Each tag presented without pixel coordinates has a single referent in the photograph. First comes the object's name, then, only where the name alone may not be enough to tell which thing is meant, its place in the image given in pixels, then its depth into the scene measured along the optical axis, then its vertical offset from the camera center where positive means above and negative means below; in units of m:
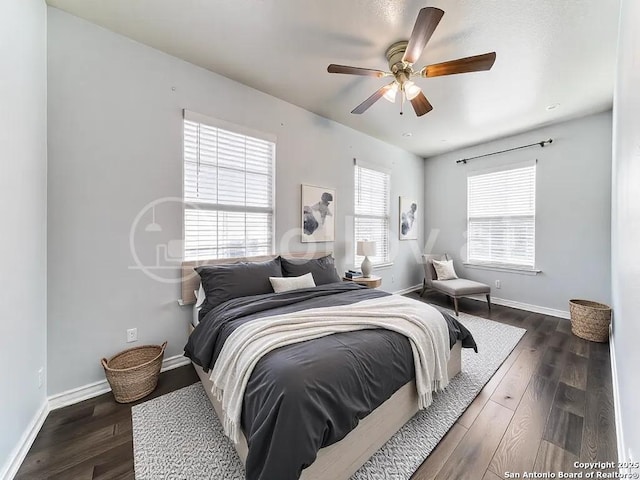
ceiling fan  1.53 +1.33
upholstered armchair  3.81 -0.72
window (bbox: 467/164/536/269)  3.99 +0.41
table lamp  3.72 -0.19
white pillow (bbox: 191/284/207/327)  2.30 -0.62
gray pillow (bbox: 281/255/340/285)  2.79 -0.35
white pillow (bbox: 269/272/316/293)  2.46 -0.45
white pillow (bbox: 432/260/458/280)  4.36 -0.52
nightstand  3.57 -0.60
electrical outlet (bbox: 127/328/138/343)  2.15 -0.86
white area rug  1.35 -1.25
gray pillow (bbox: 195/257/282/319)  2.21 -0.41
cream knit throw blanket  1.37 -0.61
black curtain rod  3.74 +1.52
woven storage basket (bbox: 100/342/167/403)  1.85 -1.06
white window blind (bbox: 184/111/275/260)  2.51 +0.52
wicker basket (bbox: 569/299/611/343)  2.81 -0.92
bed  1.06 -0.79
